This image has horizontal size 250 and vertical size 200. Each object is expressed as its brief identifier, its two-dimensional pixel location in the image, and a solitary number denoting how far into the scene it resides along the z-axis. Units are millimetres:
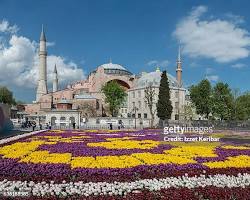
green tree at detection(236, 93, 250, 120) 41282
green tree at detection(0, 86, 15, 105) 60819
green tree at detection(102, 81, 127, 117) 49123
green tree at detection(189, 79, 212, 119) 40538
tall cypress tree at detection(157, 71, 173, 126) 36919
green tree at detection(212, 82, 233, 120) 38209
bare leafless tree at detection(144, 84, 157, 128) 36731
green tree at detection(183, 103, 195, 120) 45949
